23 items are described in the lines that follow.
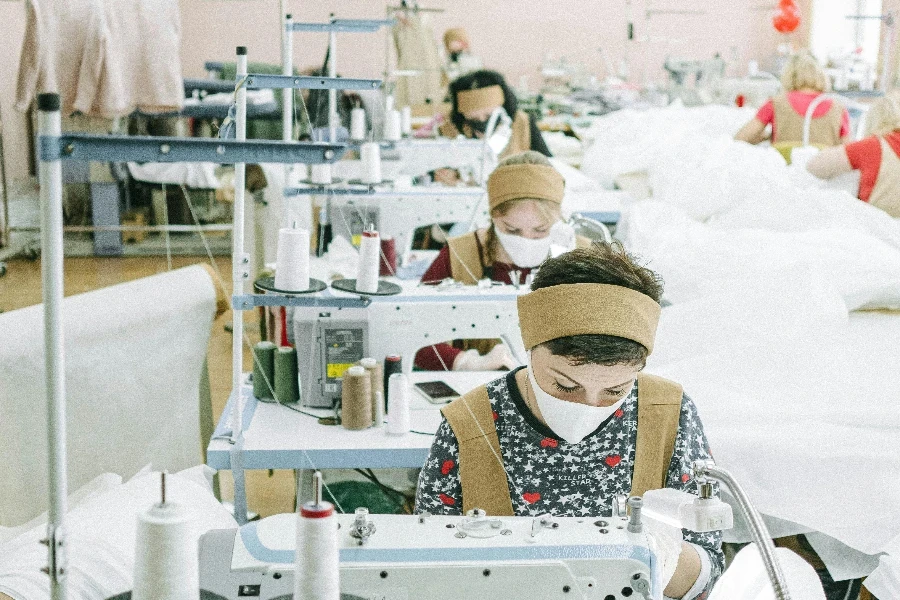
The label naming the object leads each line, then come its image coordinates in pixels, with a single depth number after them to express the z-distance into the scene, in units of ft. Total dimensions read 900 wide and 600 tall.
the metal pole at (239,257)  6.50
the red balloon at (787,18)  23.02
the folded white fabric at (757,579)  4.21
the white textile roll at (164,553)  3.25
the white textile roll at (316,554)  3.29
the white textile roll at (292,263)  7.04
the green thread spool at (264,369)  7.78
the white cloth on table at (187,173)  20.62
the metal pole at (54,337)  2.88
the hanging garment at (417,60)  20.16
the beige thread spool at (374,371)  7.40
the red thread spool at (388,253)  11.32
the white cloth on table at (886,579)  6.10
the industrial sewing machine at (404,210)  12.55
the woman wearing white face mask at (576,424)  4.90
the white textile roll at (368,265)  7.53
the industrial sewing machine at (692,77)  24.35
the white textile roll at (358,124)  16.33
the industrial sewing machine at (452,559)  3.86
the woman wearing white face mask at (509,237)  8.81
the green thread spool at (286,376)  7.67
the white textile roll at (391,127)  15.96
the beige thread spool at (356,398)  7.25
